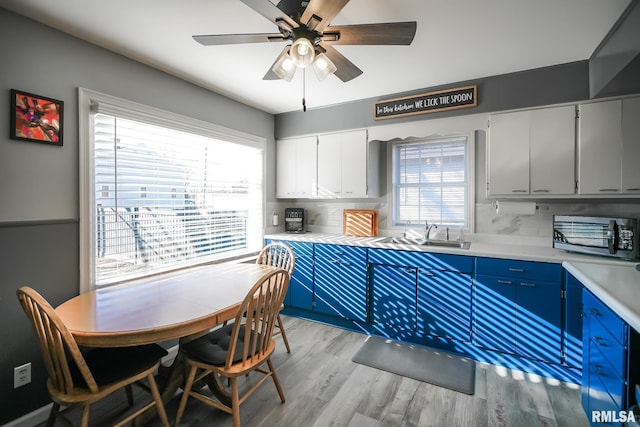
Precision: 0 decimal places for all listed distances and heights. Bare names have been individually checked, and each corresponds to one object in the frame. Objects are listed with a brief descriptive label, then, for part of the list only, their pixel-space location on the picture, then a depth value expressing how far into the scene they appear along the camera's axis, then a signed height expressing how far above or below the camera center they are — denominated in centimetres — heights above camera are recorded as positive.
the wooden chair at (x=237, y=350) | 165 -86
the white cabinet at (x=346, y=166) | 345 +55
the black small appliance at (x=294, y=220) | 396 -12
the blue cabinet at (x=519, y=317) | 230 -86
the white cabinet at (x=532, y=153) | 250 +53
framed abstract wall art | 181 +59
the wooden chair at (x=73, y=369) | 137 -84
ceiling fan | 141 +95
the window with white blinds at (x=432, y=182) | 324 +34
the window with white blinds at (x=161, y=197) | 226 +13
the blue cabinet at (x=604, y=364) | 136 -78
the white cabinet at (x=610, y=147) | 228 +52
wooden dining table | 147 -58
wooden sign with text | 287 +114
